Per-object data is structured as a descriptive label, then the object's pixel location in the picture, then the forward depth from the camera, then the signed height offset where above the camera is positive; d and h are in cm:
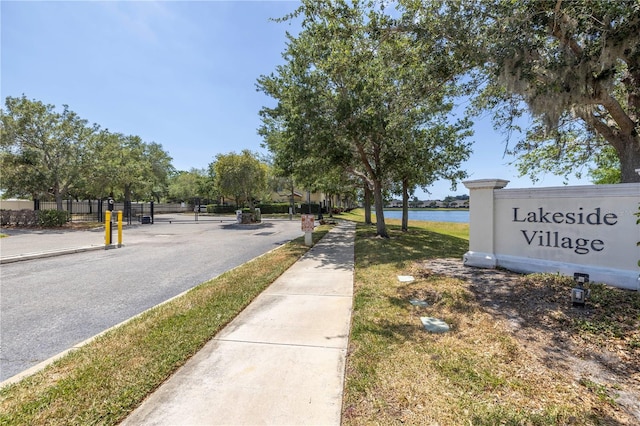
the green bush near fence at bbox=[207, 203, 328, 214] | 4025 -33
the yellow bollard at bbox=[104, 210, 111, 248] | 1052 -89
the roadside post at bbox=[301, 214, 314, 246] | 1123 -76
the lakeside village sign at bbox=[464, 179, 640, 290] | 494 -47
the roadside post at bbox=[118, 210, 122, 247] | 1078 -92
